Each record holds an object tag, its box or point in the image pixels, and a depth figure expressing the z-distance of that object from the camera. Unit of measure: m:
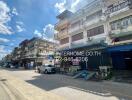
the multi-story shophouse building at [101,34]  11.78
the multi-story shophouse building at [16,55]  48.14
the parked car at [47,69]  17.25
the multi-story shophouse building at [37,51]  32.16
